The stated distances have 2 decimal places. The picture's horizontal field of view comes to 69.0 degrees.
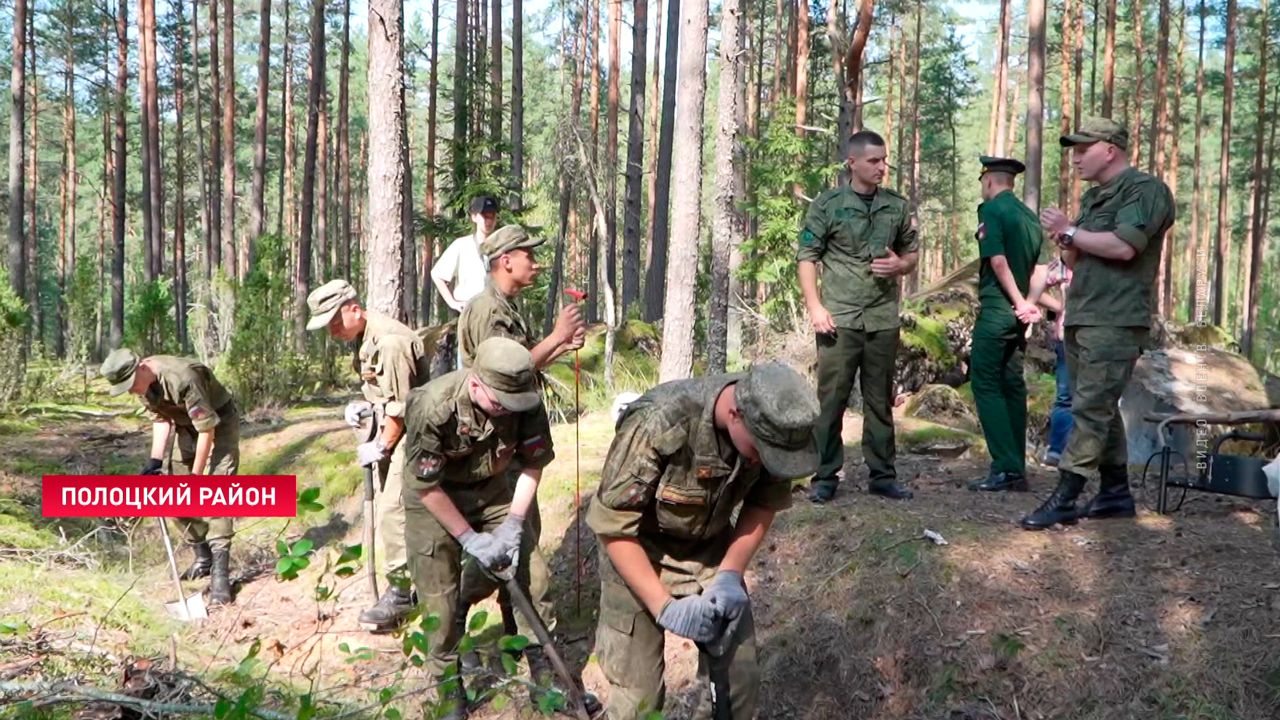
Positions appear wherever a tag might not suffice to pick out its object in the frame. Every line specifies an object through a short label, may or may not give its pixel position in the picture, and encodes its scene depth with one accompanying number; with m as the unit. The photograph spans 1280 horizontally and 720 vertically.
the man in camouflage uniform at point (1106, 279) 4.52
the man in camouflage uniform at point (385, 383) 5.38
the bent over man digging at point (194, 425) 5.98
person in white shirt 6.73
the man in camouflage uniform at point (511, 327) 4.88
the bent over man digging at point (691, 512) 2.68
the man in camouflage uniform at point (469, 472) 3.96
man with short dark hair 5.17
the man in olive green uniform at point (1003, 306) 5.36
